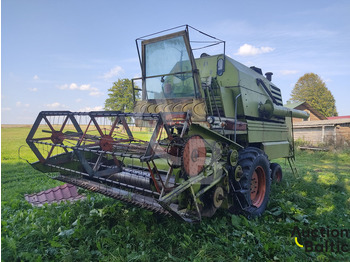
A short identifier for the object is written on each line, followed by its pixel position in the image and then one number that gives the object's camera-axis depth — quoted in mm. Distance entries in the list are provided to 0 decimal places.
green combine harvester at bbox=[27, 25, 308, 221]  2986
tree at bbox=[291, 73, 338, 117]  31917
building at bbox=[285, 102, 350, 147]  15273
